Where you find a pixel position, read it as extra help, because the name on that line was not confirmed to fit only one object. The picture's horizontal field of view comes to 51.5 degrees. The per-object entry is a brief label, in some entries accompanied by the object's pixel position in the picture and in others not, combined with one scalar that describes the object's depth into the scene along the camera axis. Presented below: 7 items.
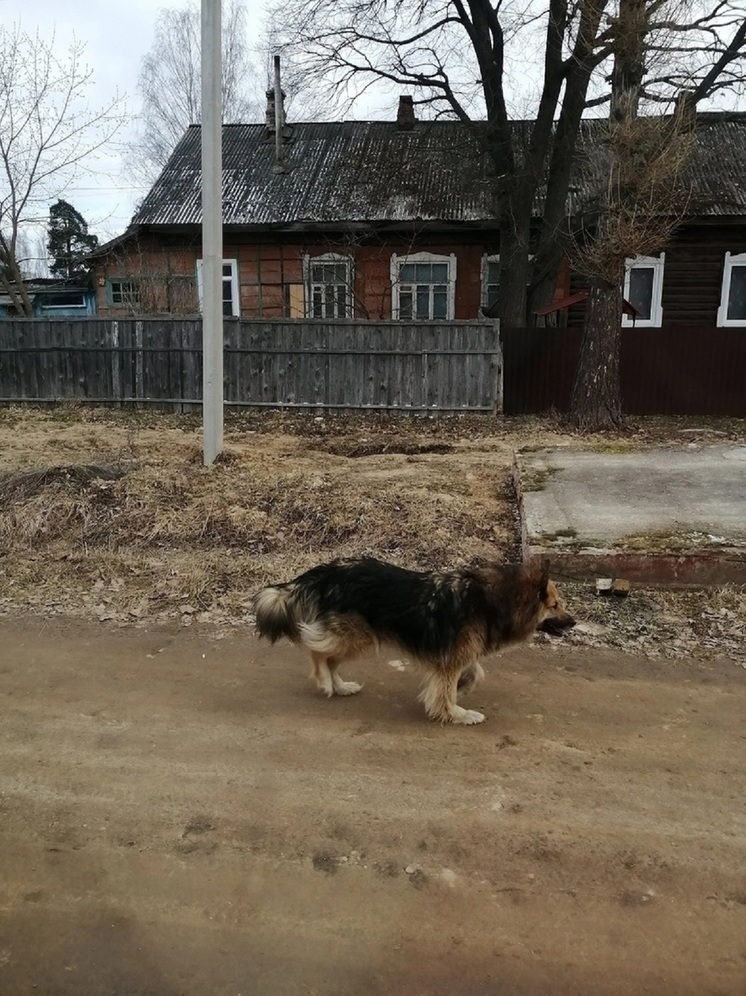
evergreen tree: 27.69
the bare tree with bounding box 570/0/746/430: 10.88
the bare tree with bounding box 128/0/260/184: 37.78
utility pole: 8.14
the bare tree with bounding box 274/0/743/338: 15.77
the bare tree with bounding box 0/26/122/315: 17.75
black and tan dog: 3.82
